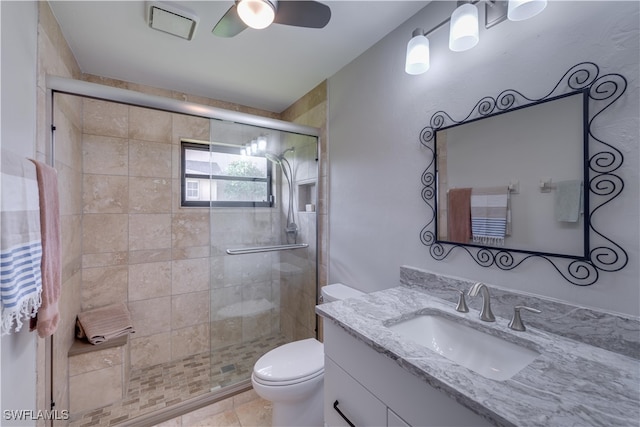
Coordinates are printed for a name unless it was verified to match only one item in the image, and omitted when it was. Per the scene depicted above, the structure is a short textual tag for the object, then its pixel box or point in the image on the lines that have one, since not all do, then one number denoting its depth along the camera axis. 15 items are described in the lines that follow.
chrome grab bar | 1.94
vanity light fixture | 0.87
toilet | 1.36
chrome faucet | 0.95
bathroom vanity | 0.54
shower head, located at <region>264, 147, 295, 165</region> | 2.02
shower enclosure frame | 1.31
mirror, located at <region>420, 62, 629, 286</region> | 0.81
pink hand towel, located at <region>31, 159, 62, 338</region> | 1.03
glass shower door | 1.88
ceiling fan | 1.03
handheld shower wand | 2.09
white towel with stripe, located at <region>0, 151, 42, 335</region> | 0.80
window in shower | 1.85
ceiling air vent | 1.33
